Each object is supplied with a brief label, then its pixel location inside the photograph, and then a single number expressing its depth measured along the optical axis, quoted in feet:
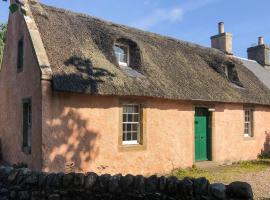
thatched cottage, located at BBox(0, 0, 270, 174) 36.27
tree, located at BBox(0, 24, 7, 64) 91.88
